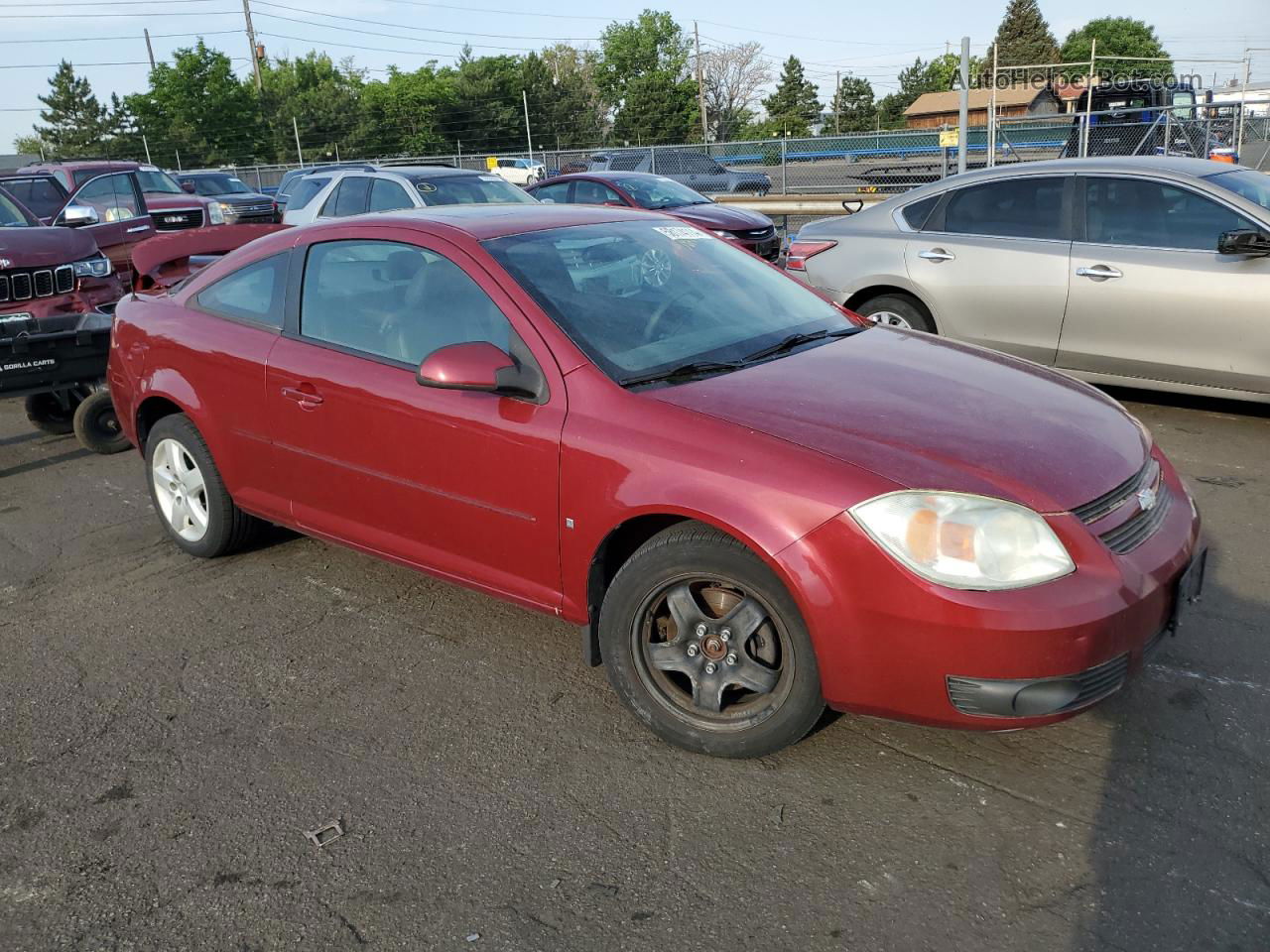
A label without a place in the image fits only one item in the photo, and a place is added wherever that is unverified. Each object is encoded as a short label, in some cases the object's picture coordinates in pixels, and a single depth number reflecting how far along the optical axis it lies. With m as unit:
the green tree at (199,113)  72.12
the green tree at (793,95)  91.88
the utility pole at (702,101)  65.29
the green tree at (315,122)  71.88
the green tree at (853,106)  76.81
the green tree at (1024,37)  110.44
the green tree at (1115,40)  112.50
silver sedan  6.10
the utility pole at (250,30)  67.50
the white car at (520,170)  38.31
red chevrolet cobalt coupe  2.79
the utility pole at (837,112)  72.75
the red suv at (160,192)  14.70
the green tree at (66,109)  79.25
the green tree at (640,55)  108.38
